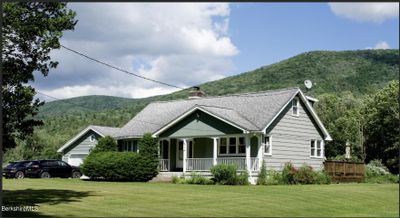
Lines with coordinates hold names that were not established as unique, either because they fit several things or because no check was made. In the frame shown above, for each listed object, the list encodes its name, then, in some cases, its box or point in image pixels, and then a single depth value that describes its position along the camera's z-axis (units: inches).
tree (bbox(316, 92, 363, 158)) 1879.9
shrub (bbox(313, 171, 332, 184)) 1191.8
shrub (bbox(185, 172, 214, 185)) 1171.9
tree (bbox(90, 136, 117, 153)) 1432.1
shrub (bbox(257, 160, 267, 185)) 1162.0
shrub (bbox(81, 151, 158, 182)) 1293.1
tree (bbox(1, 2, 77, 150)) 637.3
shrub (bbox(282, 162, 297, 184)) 1163.3
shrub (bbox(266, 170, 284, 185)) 1157.6
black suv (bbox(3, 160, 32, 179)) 1453.0
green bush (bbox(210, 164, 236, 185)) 1138.7
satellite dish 1422.9
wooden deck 1317.7
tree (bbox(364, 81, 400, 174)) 1833.2
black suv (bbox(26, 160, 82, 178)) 1471.5
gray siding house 1233.4
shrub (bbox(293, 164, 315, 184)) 1163.9
